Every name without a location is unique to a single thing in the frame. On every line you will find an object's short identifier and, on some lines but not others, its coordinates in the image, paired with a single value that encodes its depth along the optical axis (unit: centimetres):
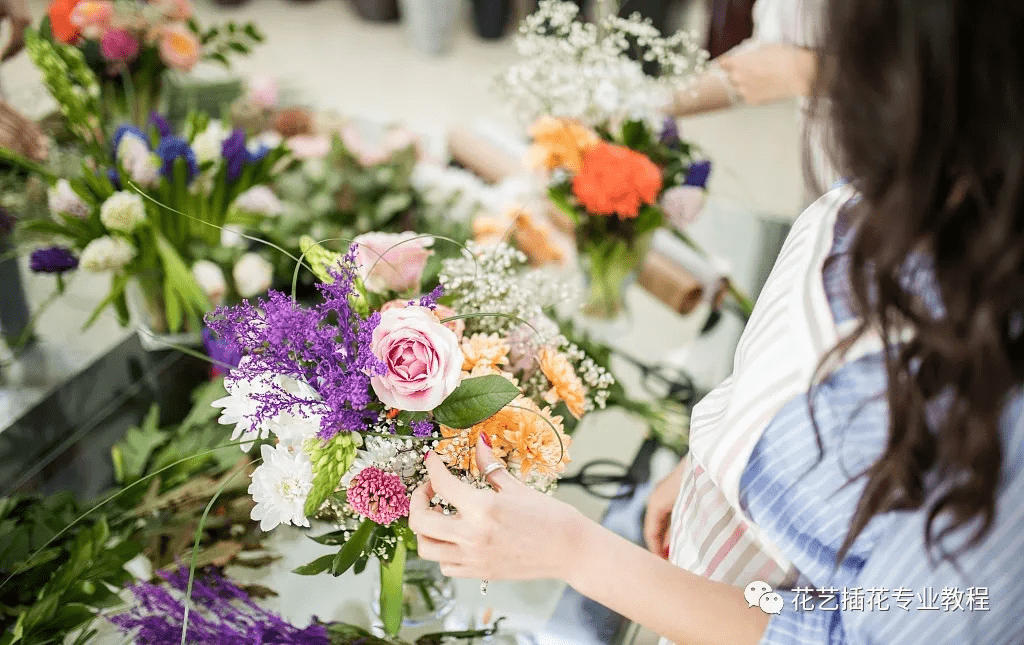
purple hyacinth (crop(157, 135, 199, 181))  111
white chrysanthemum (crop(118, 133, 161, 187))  110
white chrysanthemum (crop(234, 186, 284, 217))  132
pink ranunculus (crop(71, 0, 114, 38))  135
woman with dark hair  42
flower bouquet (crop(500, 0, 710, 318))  118
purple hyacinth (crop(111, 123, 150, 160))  112
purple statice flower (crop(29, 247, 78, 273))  109
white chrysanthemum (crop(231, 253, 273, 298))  120
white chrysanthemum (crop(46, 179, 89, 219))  108
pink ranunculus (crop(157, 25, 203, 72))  144
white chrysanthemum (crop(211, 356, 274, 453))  60
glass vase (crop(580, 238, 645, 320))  127
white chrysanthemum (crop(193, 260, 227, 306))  119
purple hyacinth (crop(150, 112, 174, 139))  119
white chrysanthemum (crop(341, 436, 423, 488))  65
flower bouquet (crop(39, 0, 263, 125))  137
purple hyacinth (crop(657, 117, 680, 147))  127
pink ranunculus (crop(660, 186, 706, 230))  123
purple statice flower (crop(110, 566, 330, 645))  72
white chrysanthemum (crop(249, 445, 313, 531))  60
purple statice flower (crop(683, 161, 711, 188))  126
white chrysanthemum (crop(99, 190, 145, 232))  104
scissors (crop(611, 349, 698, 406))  120
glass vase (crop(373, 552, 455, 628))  83
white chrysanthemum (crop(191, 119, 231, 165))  116
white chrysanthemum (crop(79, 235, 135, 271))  105
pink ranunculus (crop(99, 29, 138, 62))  137
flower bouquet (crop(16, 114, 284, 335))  108
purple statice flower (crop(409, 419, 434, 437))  63
